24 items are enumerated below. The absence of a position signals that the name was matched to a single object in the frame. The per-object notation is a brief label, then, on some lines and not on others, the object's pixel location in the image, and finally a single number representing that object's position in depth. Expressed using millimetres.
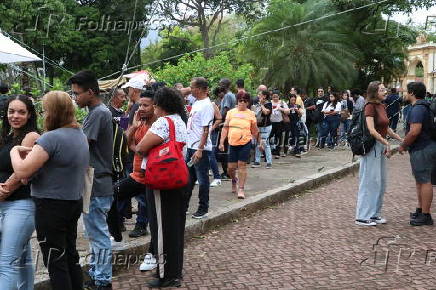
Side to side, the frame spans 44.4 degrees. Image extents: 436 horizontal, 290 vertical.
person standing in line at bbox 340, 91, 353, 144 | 16641
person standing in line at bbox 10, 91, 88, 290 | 3598
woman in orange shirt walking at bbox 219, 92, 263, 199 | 8242
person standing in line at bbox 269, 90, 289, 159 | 12961
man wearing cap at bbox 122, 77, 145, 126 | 7082
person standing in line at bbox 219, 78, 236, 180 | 10242
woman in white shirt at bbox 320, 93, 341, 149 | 15680
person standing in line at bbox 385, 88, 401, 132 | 18922
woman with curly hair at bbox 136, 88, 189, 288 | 4707
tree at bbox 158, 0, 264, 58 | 34625
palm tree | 21188
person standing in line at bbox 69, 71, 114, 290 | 4438
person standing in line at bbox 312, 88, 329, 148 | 16016
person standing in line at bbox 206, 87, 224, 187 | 8353
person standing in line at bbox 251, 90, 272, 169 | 11367
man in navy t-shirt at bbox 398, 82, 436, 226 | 7070
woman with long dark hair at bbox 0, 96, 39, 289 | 3783
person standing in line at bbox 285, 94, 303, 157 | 14070
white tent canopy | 8044
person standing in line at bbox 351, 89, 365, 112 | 17312
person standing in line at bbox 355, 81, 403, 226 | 6977
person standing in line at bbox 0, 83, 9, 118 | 9836
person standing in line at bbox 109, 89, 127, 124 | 6836
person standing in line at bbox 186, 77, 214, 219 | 6781
